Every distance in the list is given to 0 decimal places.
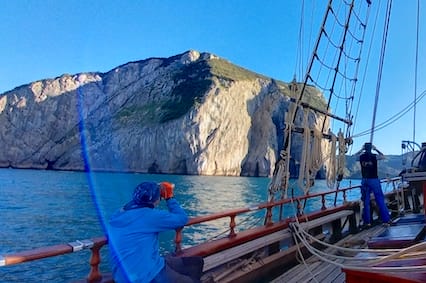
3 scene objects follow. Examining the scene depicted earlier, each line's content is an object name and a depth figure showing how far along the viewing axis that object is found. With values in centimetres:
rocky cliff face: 9681
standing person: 770
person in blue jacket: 261
